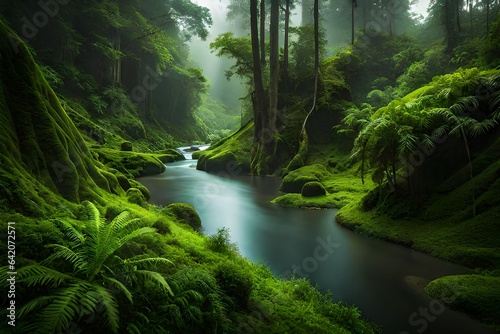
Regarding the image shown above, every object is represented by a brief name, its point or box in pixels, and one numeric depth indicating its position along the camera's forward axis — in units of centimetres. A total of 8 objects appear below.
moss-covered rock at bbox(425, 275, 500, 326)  507
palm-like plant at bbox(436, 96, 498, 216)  827
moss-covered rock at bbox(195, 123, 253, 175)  2558
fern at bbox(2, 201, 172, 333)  269
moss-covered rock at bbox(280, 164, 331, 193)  1588
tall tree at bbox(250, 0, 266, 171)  2108
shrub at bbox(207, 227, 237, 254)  654
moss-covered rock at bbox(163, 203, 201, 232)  888
